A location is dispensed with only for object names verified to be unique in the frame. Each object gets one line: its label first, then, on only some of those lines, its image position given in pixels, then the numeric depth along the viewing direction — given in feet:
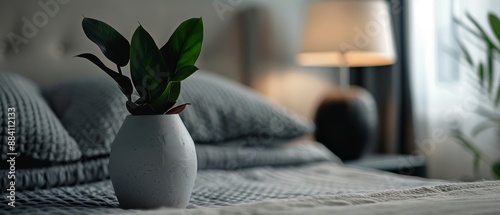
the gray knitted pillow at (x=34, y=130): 3.88
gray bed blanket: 3.36
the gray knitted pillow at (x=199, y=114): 4.32
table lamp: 6.81
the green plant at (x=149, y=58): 3.14
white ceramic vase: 3.15
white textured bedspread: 2.48
